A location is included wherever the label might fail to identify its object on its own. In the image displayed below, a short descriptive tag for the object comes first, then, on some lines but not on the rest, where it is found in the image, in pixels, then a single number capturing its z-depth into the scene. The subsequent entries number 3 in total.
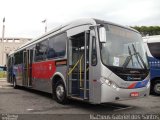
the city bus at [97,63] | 4.94
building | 36.98
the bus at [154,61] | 8.25
